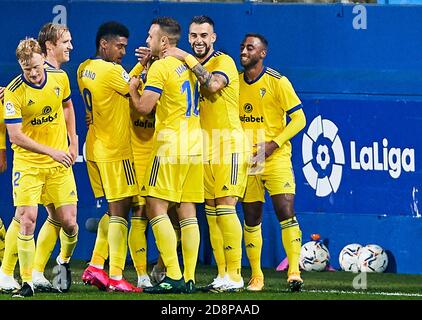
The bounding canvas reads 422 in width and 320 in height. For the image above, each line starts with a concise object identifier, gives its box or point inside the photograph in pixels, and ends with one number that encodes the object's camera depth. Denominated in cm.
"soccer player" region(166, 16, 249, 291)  1209
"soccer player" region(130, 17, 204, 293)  1159
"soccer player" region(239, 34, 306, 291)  1248
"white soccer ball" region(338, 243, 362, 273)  1385
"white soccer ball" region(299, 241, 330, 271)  1391
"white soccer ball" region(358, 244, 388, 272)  1381
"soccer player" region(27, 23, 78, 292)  1198
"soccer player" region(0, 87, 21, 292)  1159
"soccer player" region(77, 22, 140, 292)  1209
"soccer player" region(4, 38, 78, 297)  1132
